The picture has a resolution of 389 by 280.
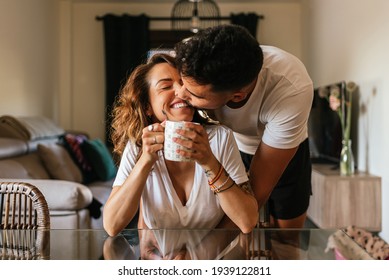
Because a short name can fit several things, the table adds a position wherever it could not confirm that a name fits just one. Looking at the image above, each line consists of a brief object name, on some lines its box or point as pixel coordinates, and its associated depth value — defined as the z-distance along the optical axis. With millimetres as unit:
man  918
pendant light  5492
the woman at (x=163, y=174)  1097
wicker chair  946
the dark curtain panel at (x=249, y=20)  5559
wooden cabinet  3072
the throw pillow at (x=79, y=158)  3672
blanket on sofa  3326
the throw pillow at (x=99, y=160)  3760
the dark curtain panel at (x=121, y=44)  5613
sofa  2244
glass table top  875
